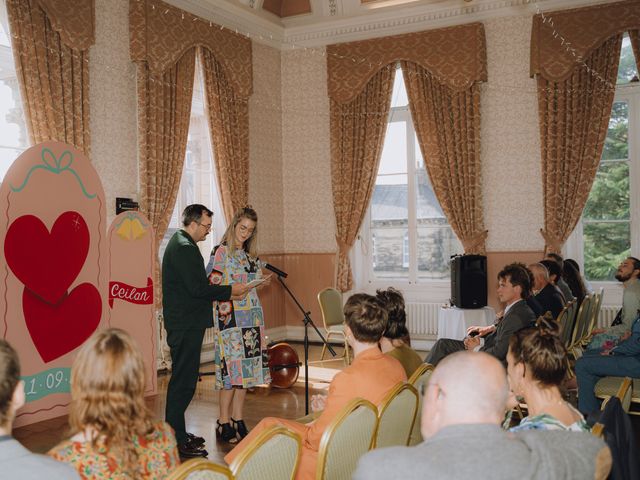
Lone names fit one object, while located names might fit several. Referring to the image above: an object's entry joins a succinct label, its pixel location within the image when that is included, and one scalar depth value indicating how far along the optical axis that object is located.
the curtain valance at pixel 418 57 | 7.88
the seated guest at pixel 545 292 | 5.25
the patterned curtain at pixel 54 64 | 5.40
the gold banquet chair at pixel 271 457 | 1.74
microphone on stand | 4.43
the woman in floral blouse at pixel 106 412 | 1.61
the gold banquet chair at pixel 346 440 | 2.08
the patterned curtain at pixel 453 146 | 7.91
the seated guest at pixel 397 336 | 3.56
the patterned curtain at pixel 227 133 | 7.73
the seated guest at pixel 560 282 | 6.00
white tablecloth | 6.53
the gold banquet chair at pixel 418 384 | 2.79
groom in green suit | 4.01
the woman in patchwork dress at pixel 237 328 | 4.25
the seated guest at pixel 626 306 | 5.41
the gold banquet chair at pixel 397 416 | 2.42
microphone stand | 4.68
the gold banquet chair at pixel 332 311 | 7.54
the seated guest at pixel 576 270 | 6.61
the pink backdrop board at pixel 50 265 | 4.64
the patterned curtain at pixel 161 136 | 6.61
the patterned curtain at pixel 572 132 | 7.34
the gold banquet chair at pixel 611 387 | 3.98
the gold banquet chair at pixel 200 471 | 1.50
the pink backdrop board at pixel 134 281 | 5.51
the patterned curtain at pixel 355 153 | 8.48
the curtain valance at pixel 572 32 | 7.20
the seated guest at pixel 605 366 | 4.11
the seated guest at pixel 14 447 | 1.42
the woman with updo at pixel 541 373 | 2.18
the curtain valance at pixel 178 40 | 6.59
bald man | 1.32
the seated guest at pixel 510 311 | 4.09
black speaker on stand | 6.75
